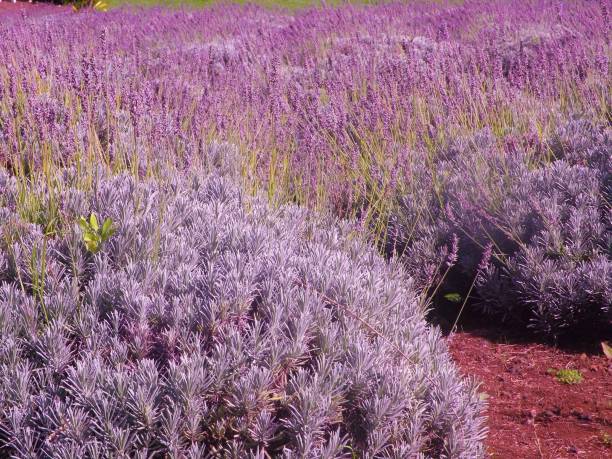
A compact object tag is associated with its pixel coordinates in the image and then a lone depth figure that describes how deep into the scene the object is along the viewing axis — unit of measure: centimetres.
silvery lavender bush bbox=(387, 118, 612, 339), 369
